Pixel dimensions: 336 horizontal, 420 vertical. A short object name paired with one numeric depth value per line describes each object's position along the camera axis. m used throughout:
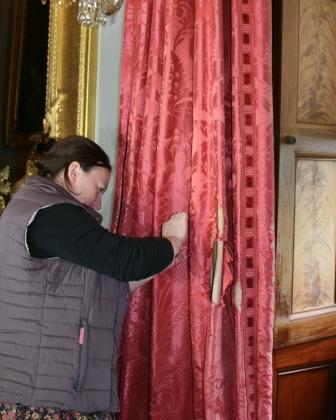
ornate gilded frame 1.69
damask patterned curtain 1.29
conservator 1.08
